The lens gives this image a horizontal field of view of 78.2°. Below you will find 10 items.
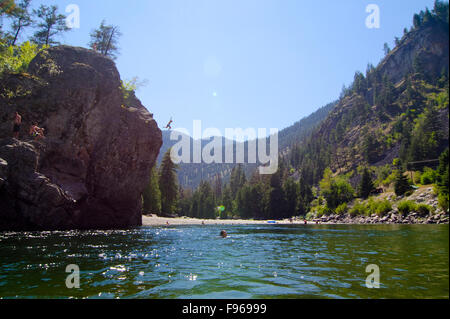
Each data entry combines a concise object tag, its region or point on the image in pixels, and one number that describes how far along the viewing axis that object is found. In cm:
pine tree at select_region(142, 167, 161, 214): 6519
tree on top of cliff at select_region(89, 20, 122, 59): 5188
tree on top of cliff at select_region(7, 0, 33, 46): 3931
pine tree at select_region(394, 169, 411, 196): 6769
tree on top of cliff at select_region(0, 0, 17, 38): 2802
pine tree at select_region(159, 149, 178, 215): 7382
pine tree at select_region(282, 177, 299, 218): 10212
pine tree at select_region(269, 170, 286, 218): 10175
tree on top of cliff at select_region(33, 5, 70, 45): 4447
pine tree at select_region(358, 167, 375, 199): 8356
